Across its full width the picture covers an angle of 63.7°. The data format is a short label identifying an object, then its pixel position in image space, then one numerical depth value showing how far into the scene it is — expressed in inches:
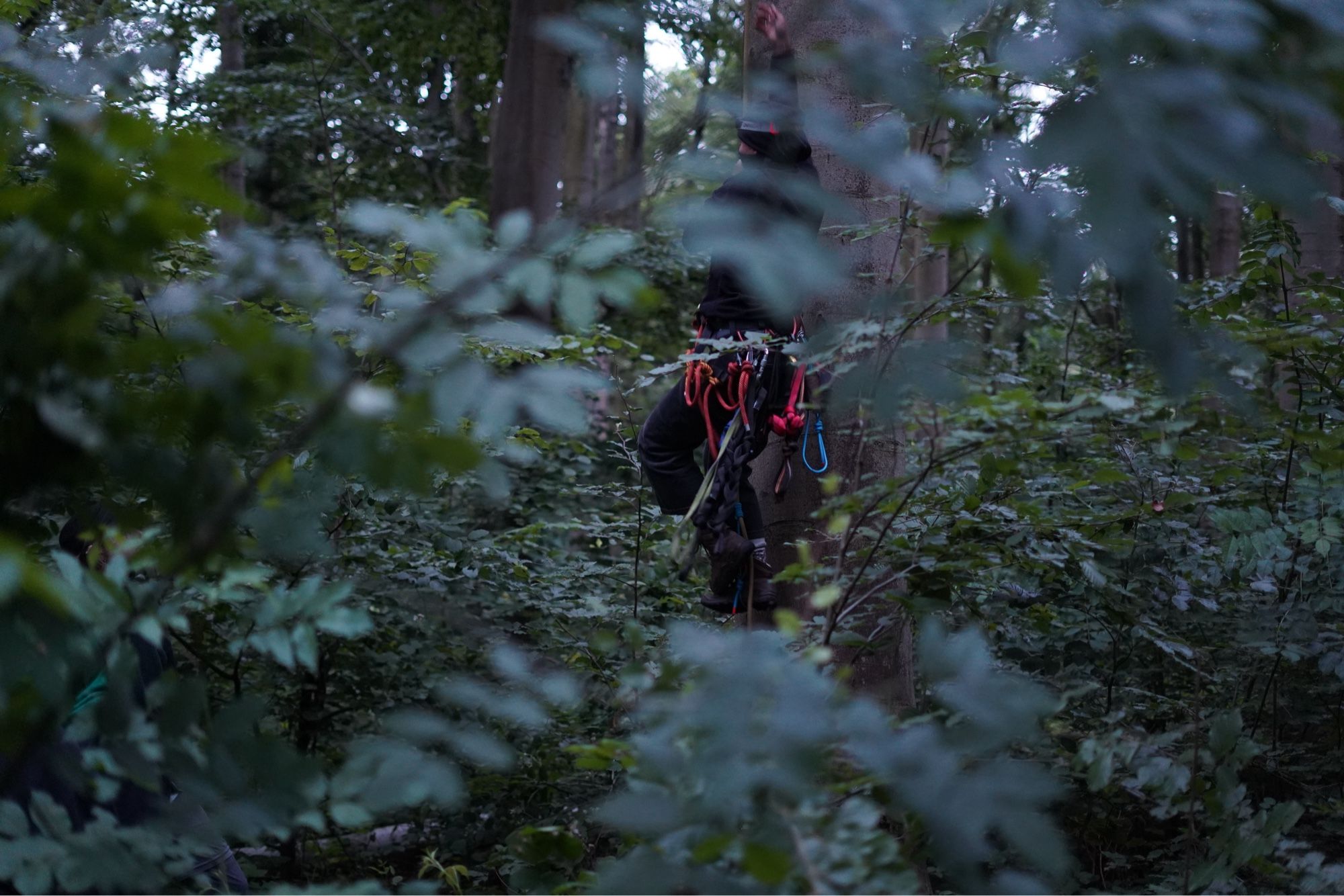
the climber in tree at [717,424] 143.4
